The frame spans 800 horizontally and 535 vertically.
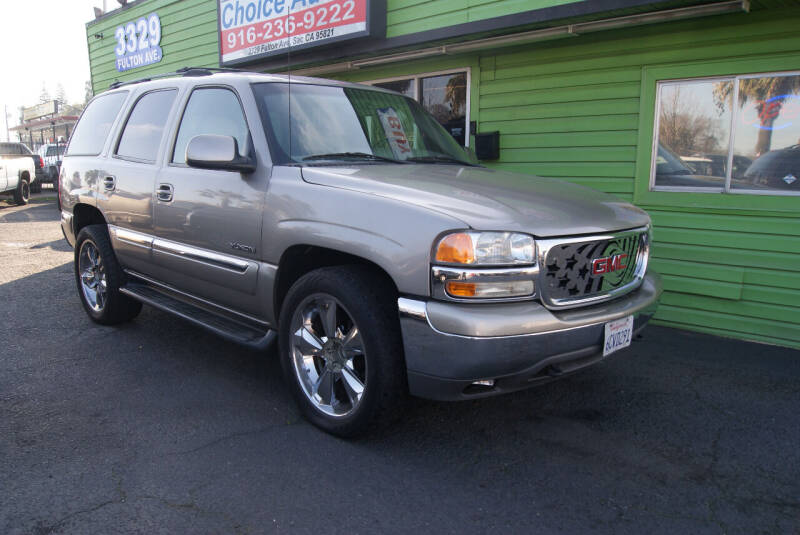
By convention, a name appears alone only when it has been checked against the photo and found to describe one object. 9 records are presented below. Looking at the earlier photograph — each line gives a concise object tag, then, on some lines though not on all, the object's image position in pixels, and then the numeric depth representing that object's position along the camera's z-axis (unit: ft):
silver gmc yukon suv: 8.52
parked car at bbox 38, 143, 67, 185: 76.43
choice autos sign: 23.12
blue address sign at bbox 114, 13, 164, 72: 37.81
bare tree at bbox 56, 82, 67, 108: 424.25
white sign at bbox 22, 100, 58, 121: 111.27
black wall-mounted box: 21.22
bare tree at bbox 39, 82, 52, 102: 412.67
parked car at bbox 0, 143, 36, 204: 51.93
